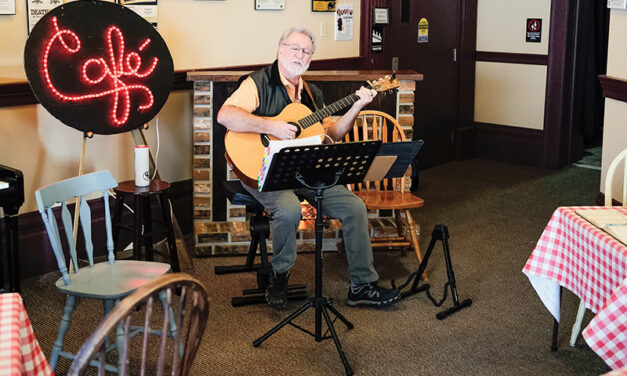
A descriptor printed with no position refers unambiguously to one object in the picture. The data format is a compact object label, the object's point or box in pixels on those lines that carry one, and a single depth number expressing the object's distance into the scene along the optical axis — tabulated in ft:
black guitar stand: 11.26
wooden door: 19.54
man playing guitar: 11.44
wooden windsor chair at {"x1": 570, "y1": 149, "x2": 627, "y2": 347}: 9.78
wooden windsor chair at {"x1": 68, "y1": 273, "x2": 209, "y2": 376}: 4.63
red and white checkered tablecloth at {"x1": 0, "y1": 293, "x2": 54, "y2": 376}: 5.25
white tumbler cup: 11.68
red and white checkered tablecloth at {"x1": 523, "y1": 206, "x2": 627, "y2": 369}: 7.23
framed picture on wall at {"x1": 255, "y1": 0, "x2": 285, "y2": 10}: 15.76
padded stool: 11.77
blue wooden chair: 8.68
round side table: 11.55
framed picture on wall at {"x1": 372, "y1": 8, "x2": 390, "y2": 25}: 18.58
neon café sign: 10.83
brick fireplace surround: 13.93
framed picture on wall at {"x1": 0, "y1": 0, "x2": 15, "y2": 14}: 11.73
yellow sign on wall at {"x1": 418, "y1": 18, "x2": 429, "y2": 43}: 20.02
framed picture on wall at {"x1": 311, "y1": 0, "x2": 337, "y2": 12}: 16.97
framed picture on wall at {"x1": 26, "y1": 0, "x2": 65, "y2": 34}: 12.05
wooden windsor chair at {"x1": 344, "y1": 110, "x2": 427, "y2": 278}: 12.91
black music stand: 9.37
